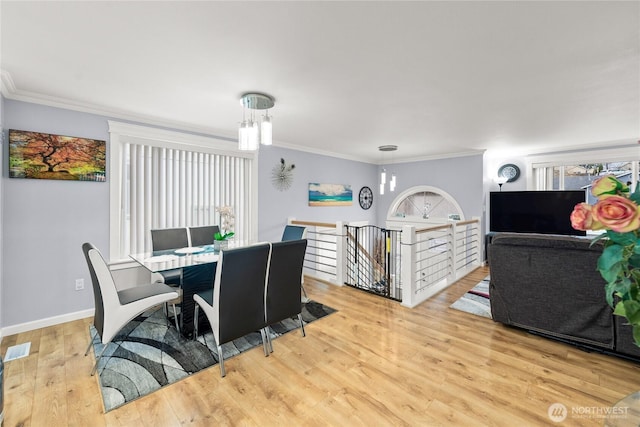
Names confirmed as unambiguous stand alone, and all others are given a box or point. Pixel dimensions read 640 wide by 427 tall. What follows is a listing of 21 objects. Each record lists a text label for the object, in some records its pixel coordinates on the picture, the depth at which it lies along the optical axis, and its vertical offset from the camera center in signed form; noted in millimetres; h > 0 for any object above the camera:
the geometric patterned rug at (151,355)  1907 -1190
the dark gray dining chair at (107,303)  1977 -695
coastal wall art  5418 +396
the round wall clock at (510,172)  5578 +856
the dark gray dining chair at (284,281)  2266 -594
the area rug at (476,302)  3162 -1123
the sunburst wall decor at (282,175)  4758 +680
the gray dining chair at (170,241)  2971 -330
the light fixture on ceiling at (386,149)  5010 +1249
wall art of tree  2631 +592
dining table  2418 -558
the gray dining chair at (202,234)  3439 -270
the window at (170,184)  3221 +415
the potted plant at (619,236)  751 -69
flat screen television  4855 +39
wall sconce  5531 +672
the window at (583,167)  4586 +850
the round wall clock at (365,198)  6562 +381
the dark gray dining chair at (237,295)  1977 -631
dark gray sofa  2188 -699
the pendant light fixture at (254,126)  2541 +833
